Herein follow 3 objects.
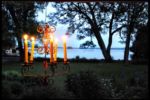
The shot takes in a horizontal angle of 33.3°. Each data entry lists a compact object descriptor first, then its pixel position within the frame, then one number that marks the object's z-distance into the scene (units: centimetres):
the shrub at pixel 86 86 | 328
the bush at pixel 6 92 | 301
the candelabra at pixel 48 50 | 391
